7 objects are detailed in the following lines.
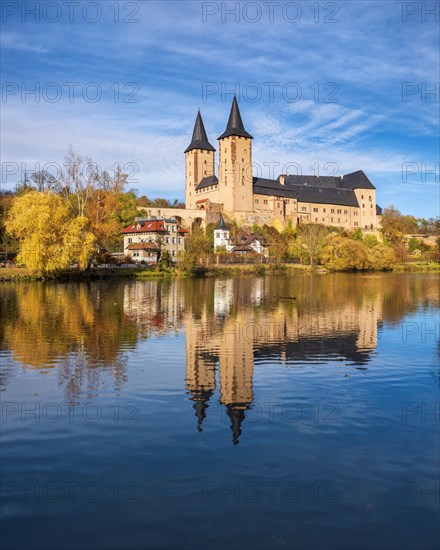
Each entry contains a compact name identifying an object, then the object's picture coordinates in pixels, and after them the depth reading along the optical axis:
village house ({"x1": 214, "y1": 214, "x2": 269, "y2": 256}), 88.75
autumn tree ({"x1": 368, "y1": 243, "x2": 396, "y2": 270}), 82.12
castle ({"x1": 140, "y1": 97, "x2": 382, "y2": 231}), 103.81
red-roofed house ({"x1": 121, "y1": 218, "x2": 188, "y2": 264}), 74.00
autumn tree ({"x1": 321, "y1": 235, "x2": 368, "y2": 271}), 78.75
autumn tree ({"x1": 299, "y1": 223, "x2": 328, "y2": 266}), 82.62
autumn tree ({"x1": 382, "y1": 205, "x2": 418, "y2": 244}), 115.50
